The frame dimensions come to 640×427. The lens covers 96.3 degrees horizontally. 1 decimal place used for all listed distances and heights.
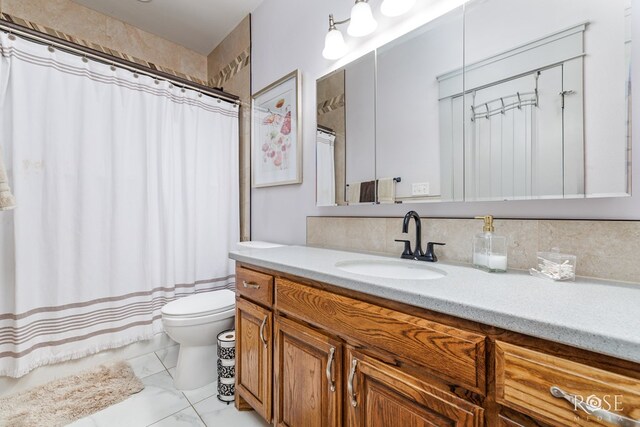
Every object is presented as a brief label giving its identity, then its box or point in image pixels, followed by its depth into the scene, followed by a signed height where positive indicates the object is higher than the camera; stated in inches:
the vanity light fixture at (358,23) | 50.4 +36.0
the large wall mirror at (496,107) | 33.2 +15.2
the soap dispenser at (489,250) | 36.7 -5.2
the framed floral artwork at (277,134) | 72.8 +21.6
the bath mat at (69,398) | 54.8 -39.1
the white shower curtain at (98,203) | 59.7 +2.2
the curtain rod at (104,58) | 59.7 +37.7
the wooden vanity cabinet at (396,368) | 20.3 -15.2
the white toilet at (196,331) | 62.8 -27.0
